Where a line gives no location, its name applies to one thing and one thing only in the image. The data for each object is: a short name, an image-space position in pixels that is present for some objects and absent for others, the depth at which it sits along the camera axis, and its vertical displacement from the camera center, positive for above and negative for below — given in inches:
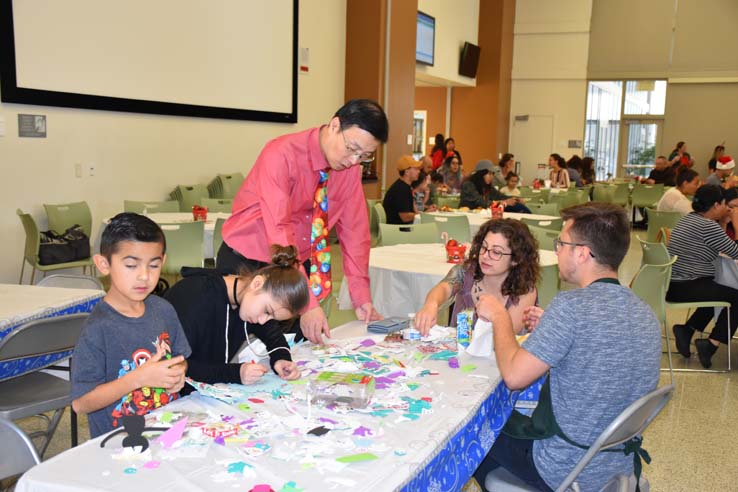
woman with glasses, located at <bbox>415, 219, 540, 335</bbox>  114.3 -19.5
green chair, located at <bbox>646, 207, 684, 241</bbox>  290.5 -28.2
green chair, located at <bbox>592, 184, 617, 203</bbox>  497.7 -28.5
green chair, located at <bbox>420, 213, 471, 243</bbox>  238.1 -27.4
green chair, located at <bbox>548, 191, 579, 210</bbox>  391.5 -26.8
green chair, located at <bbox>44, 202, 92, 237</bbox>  239.6 -27.4
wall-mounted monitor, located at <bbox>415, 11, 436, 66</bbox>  501.7 +83.4
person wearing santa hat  475.2 -7.8
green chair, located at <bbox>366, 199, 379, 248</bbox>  296.8 -33.7
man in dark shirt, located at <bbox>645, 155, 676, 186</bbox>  529.5 -14.6
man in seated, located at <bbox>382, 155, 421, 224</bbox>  279.6 -22.8
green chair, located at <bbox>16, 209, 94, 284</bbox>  222.4 -37.2
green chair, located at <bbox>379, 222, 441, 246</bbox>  218.5 -27.8
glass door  645.3 +8.3
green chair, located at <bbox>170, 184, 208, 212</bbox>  301.0 -23.5
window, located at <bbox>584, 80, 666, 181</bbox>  642.2 +28.3
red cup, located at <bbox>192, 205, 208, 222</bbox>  238.1 -24.4
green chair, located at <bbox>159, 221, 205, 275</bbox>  213.8 -31.9
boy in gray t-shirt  69.9 -21.0
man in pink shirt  94.4 -8.2
